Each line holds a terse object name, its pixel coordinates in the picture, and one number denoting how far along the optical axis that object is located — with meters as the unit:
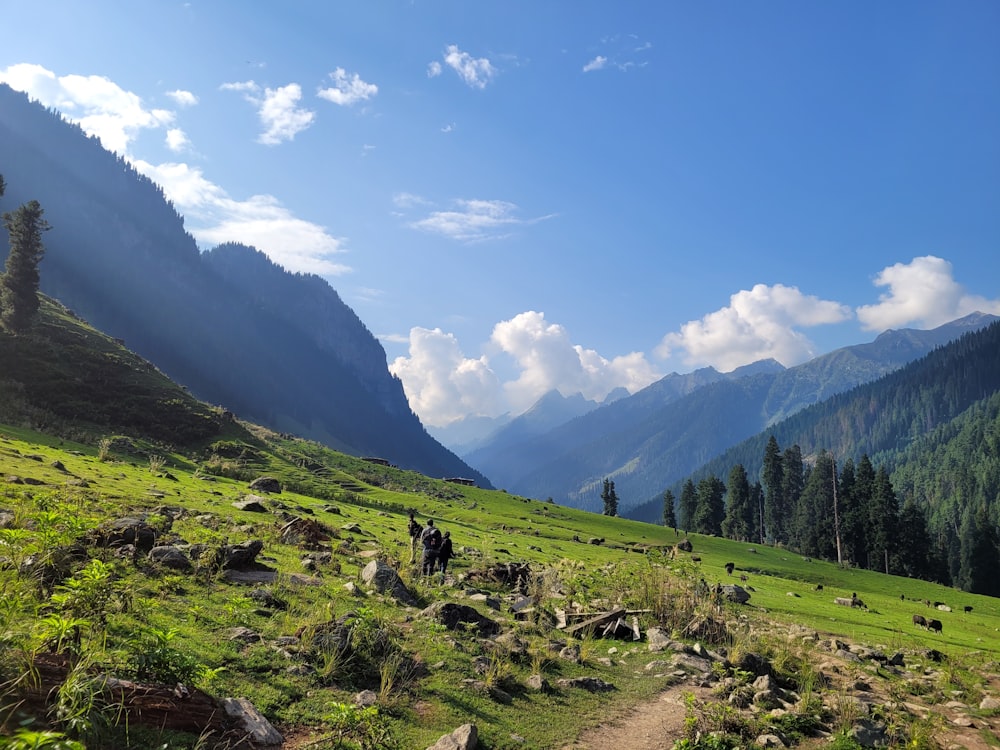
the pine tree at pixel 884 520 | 86.19
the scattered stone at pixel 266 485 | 39.22
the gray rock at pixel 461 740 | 8.65
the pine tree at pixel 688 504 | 124.01
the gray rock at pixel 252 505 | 26.77
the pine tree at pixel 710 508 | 112.62
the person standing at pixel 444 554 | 22.36
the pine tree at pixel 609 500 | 124.69
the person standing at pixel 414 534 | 24.52
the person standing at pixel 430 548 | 21.78
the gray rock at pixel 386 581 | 16.47
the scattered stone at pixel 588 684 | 13.08
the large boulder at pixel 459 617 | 14.88
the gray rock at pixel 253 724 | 7.62
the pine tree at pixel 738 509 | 117.38
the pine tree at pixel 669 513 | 126.22
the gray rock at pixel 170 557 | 13.41
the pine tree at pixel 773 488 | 122.38
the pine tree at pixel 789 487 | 128.50
